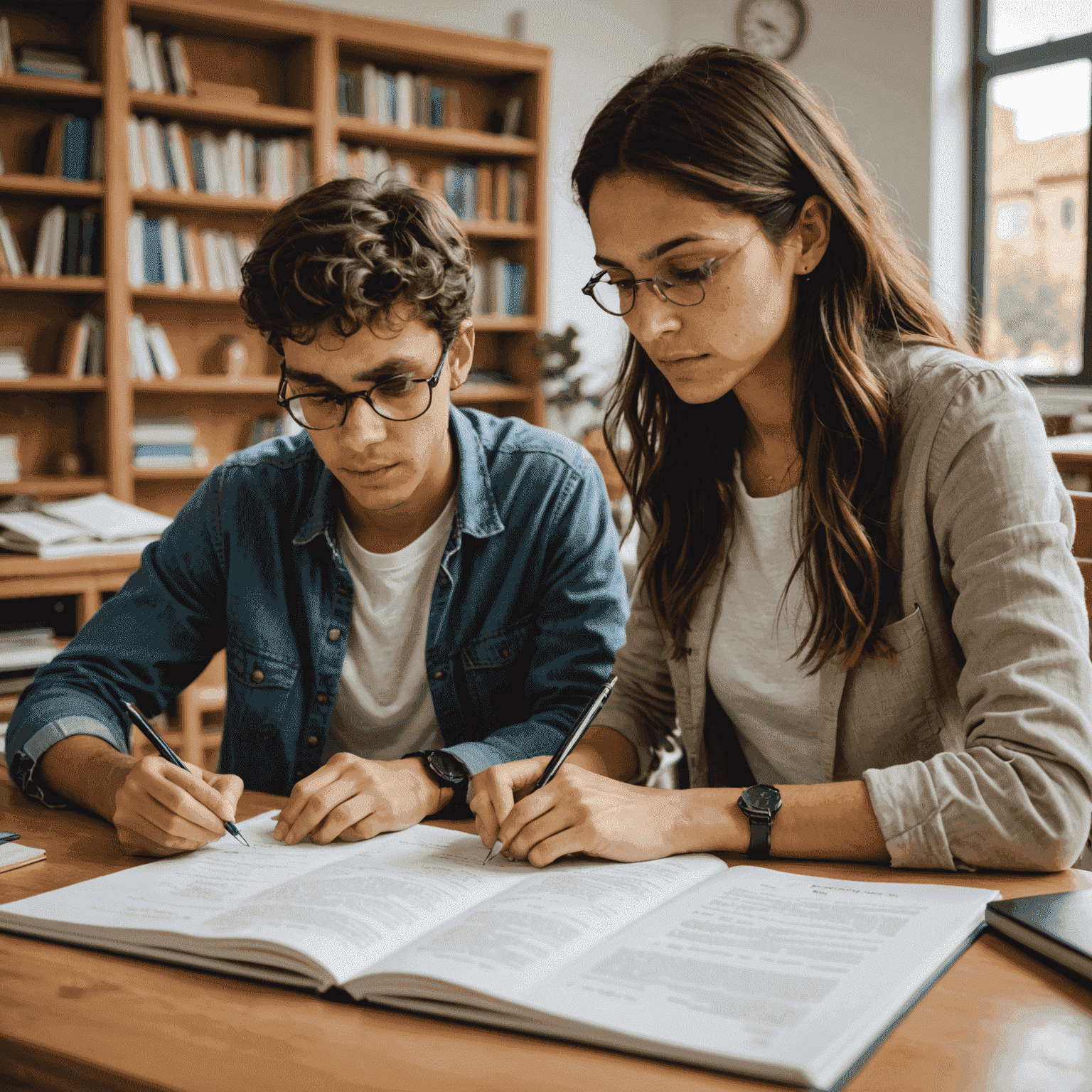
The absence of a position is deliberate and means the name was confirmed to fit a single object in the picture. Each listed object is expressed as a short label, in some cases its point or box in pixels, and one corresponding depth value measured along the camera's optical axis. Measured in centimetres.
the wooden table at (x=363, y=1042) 59
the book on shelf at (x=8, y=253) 381
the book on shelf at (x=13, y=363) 383
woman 90
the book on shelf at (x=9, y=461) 391
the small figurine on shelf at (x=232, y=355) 433
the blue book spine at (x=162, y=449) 409
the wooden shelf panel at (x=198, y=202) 396
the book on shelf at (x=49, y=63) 375
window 438
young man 125
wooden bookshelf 387
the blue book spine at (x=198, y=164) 411
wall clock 493
